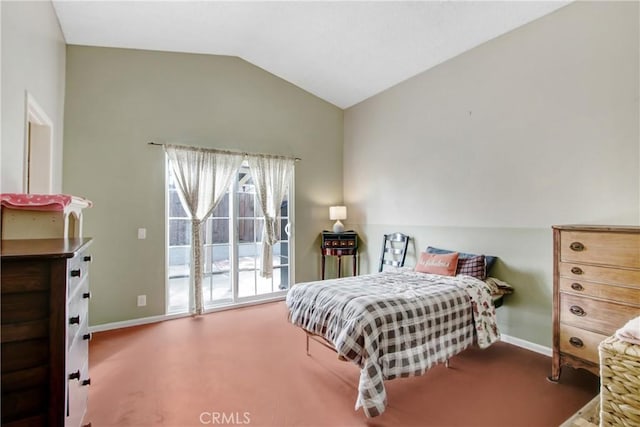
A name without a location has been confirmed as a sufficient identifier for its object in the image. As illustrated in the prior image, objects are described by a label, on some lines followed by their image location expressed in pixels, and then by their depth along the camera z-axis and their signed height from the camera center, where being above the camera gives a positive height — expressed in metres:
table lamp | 4.80 +0.04
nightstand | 4.65 -0.41
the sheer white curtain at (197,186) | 3.75 +0.41
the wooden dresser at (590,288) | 1.94 -0.48
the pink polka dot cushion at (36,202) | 1.55 +0.09
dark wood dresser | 0.88 -0.36
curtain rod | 3.67 +0.91
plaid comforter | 1.96 -0.77
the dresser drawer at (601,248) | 1.92 -0.21
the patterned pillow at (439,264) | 3.12 -0.49
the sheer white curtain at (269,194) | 4.34 +0.34
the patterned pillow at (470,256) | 3.11 -0.41
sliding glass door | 3.87 -0.46
